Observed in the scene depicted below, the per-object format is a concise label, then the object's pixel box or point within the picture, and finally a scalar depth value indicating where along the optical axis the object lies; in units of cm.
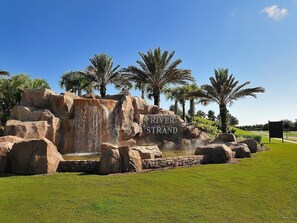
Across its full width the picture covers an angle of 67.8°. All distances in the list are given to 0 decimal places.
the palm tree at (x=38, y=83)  2677
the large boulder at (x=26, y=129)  1047
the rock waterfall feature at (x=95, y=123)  1221
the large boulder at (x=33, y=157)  671
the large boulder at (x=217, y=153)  877
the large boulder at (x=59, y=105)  1297
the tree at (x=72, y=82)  3536
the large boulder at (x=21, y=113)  1227
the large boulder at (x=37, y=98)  1299
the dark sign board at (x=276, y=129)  1956
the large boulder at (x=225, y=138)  1269
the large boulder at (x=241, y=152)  1023
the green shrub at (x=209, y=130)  2342
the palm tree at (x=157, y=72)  2055
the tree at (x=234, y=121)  6413
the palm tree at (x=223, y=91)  1959
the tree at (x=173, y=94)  3763
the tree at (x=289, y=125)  4801
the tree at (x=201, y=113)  5770
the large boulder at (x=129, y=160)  692
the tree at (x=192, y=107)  3736
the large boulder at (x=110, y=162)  682
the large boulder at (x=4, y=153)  699
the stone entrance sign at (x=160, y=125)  1592
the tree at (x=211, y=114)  6216
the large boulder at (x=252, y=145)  1219
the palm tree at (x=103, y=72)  2517
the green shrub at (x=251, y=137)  1819
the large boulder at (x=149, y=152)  791
